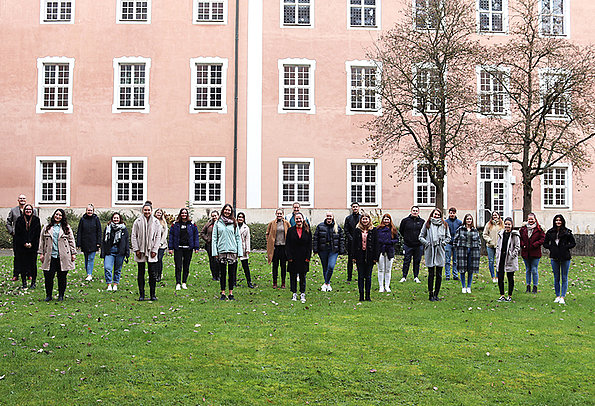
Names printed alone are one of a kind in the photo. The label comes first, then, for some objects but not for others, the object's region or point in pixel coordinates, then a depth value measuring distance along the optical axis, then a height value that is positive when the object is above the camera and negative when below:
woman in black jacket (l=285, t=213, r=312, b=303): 14.45 -0.47
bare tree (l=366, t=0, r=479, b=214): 25.80 +5.68
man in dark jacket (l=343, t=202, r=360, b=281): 17.30 +0.13
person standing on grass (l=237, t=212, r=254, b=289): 16.42 -0.35
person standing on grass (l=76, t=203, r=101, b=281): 16.84 -0.17
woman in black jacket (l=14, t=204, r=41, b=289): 15.72 -0.32
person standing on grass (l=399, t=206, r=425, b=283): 17.70 -0.27
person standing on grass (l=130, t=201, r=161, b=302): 13.93 -0.32
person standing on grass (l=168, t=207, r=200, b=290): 16.22 -0.33
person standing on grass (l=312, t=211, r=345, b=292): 16.00 -0.37
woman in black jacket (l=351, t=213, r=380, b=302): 14.48 -0.57
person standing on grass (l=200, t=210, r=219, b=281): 17.27 -0.44
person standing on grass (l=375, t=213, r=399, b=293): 15.59 -0.61
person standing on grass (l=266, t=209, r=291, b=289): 16.41 -0.37
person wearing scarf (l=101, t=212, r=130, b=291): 16.02 -0.44
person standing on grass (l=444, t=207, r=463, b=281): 17.73 -0.25
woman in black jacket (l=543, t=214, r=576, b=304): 14.49 -0.47
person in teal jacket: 14.16 -0.34
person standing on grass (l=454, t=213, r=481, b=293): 16.14 -0.51
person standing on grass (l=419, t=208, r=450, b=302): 14.64 -0.37
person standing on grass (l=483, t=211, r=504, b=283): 18.43 -0.28
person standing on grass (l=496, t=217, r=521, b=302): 14.65 -0.60
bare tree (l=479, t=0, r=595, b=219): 25.89 +5.16
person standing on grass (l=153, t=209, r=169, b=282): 16.20 -0.32
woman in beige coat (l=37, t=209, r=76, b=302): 13.73 -0.50
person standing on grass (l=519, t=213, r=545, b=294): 15.90 -0.43
